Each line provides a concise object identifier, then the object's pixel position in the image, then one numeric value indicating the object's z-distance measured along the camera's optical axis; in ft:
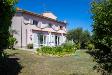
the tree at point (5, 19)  16.50
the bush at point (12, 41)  40.61
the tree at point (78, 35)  62.12
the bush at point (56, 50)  35.11
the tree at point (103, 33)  12.42
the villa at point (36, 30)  49.60
